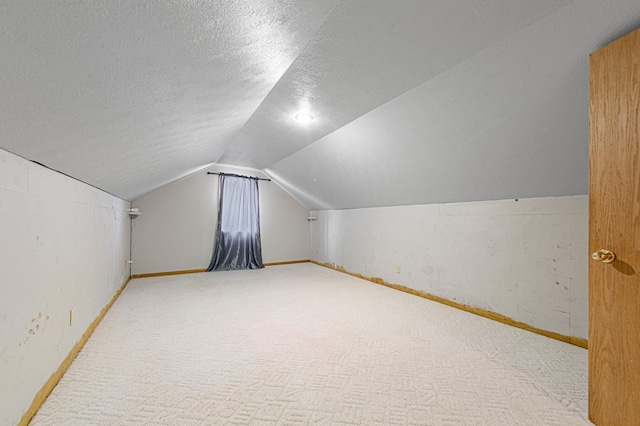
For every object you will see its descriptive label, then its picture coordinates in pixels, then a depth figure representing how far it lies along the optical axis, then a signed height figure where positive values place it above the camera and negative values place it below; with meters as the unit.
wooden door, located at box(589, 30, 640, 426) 1.12 -0.05
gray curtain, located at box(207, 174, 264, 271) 5.11 -0.18
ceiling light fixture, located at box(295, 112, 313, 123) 2.47 +0.93
